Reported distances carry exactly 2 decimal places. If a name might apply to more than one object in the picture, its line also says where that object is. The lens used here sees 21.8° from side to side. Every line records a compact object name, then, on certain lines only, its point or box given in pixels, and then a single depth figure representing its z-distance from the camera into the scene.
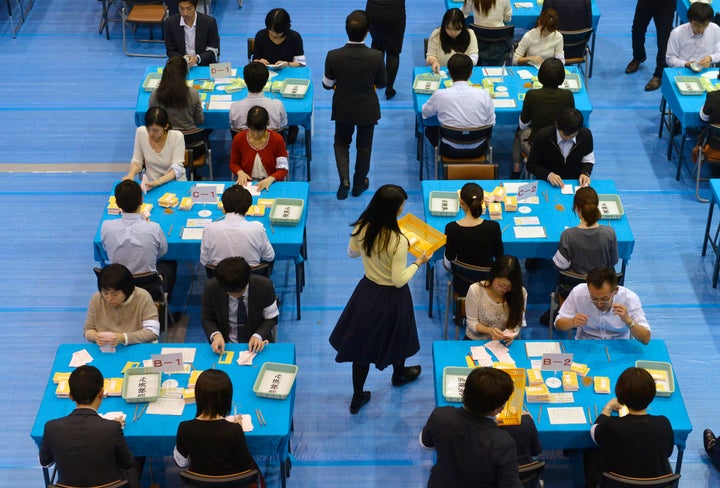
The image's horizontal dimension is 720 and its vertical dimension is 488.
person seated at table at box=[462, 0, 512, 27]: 18.50
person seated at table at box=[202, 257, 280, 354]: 11.53
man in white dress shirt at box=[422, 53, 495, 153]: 15.55
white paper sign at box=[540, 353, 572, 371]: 11.03
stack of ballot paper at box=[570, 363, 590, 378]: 11.08
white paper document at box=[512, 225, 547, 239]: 13.42
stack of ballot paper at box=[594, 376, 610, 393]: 10.83
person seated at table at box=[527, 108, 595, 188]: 14.47
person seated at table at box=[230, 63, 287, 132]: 15.28
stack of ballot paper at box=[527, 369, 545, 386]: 10.86
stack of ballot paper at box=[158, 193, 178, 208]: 13.99
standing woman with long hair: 10.98
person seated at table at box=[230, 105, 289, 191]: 14.54
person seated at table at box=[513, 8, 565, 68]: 17.61
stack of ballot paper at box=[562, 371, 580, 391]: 10.87
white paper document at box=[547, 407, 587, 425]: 10.43
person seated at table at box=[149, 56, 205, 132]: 15.46
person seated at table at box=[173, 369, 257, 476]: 9.61
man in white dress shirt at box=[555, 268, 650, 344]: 11.21
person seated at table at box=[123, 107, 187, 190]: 14.49
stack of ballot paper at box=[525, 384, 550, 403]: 10.68
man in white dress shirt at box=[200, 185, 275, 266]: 12.57
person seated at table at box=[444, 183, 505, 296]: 12.57
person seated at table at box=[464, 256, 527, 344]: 11.19
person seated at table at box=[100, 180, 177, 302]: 12.64
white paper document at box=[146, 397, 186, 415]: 10.58
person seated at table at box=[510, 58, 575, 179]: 15.65
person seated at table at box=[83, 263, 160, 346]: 11.42
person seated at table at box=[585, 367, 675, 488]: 9.68
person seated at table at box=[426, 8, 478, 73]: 17.26
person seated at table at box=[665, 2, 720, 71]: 17.76
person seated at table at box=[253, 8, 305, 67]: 17.20
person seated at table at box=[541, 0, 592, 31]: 18.70
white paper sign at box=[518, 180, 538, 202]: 14.12
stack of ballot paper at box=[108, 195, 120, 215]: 13.82
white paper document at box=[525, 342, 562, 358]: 11.34
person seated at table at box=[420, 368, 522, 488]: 8.90
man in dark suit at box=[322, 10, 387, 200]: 15.62
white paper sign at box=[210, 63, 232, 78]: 17.14
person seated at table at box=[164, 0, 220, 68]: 17.70
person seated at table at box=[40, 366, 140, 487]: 9.71
